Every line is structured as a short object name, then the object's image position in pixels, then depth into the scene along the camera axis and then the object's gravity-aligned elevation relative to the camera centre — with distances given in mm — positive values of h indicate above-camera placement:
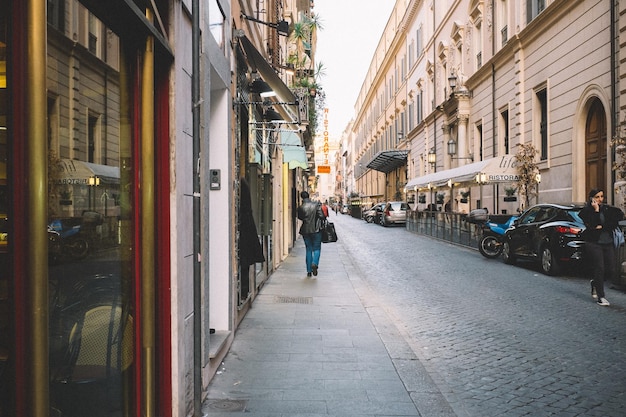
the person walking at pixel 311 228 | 12094 -601
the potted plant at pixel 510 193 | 22484 +266
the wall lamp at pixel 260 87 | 8531 +1726
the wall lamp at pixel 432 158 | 35750 +2662
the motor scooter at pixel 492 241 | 16484 -1209
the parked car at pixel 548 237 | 12055 -852
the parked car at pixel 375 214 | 43062 -1101
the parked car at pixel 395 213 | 37938 -891
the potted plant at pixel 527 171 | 20725 +1047
